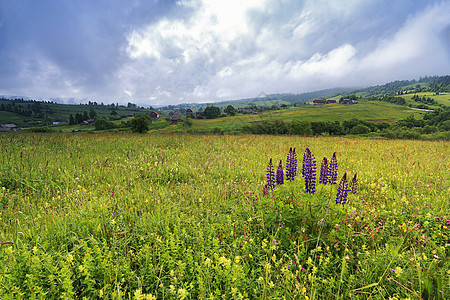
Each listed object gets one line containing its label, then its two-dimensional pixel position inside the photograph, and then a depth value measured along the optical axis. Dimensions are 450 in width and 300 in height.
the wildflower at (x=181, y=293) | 1.56
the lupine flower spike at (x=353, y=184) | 3.36
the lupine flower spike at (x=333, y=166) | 3.76
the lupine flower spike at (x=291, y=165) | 4.19
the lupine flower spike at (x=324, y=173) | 3.70
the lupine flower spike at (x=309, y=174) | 3.54
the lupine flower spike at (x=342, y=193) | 3.34
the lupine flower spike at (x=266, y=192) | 3.99
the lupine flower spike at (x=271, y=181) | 3.88
